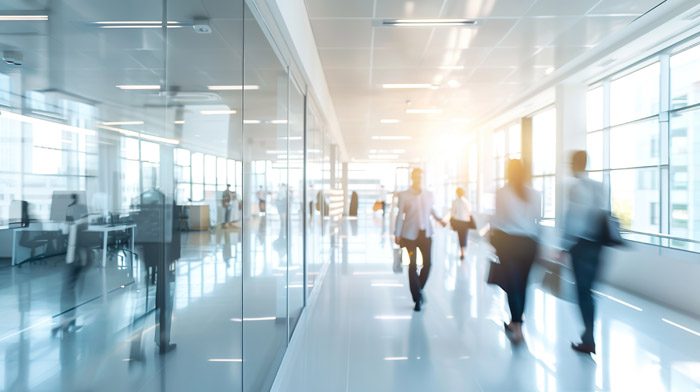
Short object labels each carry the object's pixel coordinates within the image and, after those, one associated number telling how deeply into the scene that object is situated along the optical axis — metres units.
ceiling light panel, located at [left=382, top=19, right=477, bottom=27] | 5.15
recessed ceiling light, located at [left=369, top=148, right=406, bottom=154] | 23.05
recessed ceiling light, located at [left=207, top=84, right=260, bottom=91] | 7.56
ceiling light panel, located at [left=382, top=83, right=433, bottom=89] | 8.43
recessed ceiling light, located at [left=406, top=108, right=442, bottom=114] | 11.23
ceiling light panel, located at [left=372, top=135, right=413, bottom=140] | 17.28
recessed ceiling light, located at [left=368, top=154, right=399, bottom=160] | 26.60
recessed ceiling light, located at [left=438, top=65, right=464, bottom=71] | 7.13
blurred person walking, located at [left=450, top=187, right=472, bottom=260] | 9.53
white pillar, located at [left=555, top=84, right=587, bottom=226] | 8.16
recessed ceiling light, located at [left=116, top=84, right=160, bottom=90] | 10.97
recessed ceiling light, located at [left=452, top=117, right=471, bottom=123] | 12.87
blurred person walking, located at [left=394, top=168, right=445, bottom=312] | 5.31
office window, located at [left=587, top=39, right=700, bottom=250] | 5.75
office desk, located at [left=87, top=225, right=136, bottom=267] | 8.02
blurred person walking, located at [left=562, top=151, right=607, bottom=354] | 3.79
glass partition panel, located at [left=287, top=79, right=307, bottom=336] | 4.75
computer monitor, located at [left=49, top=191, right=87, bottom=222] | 5.18
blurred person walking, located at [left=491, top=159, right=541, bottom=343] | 4.24
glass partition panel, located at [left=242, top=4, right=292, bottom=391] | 3.36
